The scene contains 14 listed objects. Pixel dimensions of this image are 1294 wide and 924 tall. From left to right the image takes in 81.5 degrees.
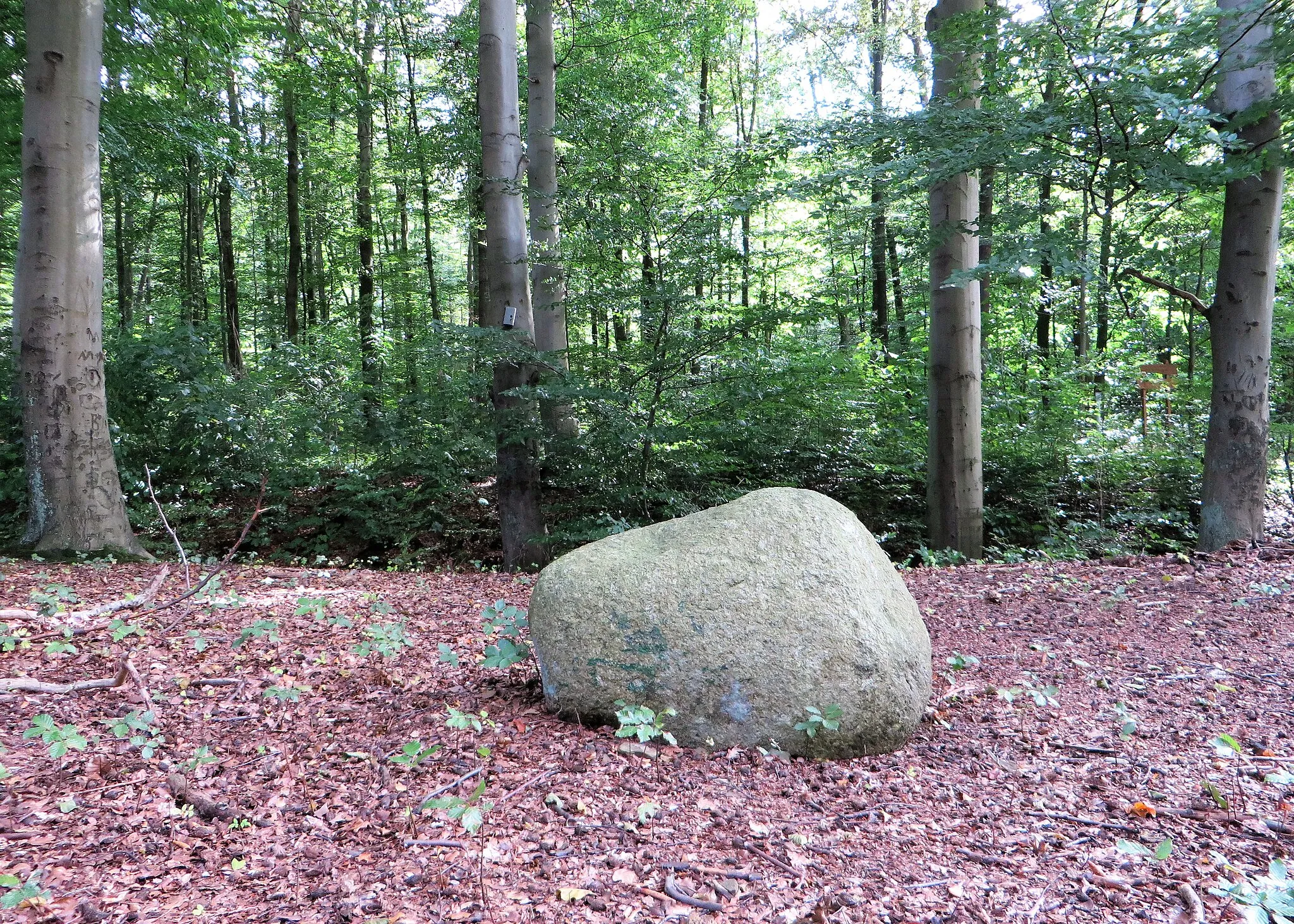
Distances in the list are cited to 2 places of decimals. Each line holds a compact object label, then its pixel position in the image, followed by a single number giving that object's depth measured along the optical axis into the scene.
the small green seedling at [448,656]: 3.22
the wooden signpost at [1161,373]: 9.31
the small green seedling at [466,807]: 2.19
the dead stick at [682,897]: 2.01
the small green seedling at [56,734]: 2.46
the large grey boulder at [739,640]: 2.93
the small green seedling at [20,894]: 1.78
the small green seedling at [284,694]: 3.10
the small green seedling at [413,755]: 2.63
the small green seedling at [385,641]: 3.74
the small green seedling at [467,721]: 2.91
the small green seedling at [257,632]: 3.69
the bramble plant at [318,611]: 4.13
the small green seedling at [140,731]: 2.64
